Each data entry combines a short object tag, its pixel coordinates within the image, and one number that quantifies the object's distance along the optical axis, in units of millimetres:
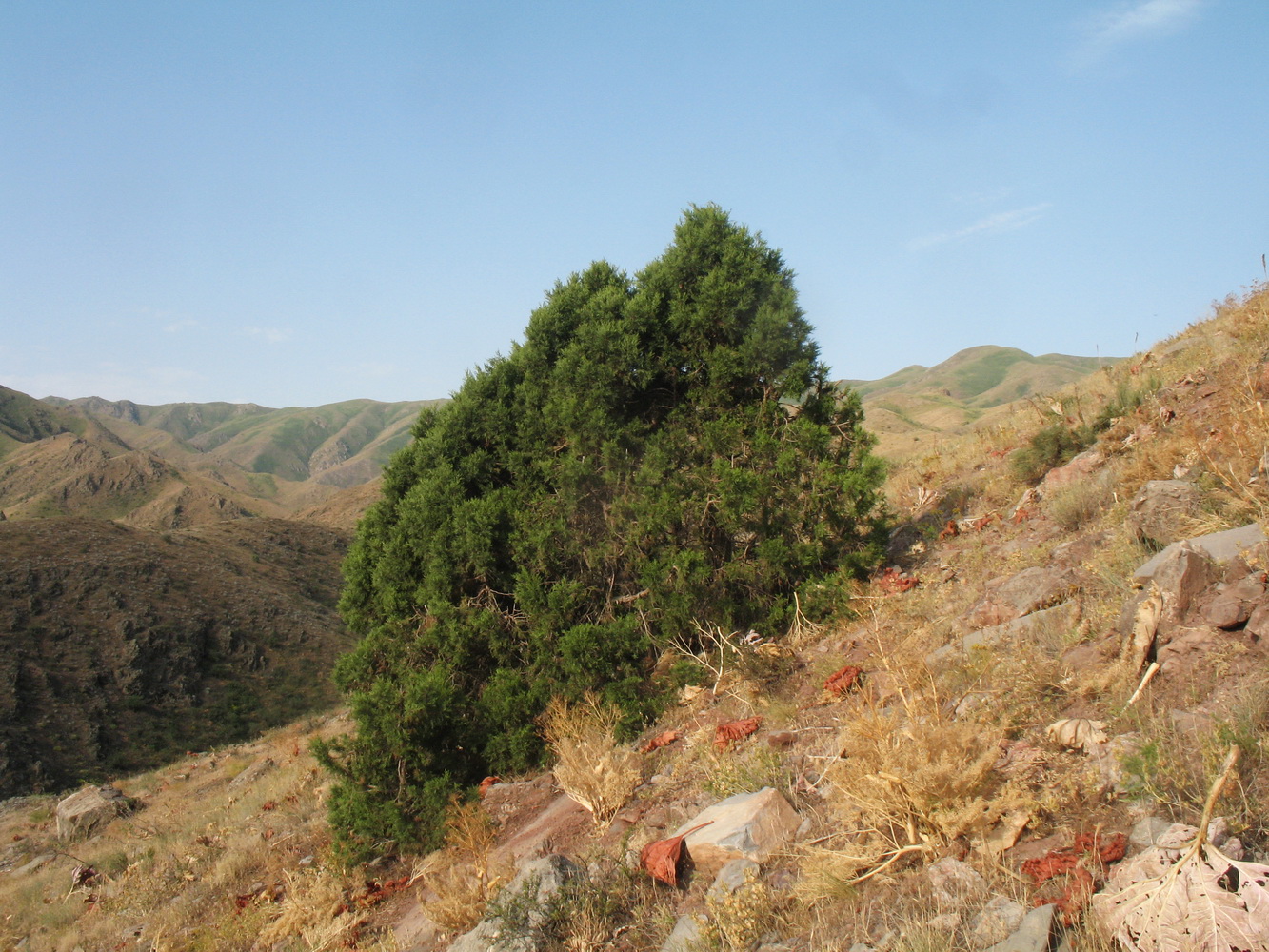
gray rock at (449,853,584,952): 4016
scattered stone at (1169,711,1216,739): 3424
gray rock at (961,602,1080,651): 5109
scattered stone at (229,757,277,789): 13516
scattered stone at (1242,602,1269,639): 3881
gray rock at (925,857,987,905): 3148
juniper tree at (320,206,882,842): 7664
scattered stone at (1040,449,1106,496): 8156
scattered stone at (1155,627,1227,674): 3990
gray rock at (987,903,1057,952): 2684
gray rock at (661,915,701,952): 3562
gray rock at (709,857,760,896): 3787
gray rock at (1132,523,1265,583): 4520
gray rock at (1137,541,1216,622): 4293
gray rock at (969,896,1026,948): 2832
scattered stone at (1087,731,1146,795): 3336
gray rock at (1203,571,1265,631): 4027
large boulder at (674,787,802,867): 4051
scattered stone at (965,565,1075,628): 5617
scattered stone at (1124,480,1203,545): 5523
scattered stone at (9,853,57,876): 11117
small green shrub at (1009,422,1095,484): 9500
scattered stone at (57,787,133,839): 12438
